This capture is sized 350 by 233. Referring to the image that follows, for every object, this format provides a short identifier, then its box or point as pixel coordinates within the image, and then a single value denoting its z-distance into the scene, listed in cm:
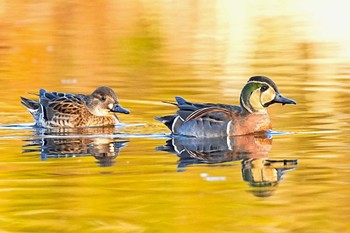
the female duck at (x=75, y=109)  1547
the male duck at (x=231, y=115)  1403
